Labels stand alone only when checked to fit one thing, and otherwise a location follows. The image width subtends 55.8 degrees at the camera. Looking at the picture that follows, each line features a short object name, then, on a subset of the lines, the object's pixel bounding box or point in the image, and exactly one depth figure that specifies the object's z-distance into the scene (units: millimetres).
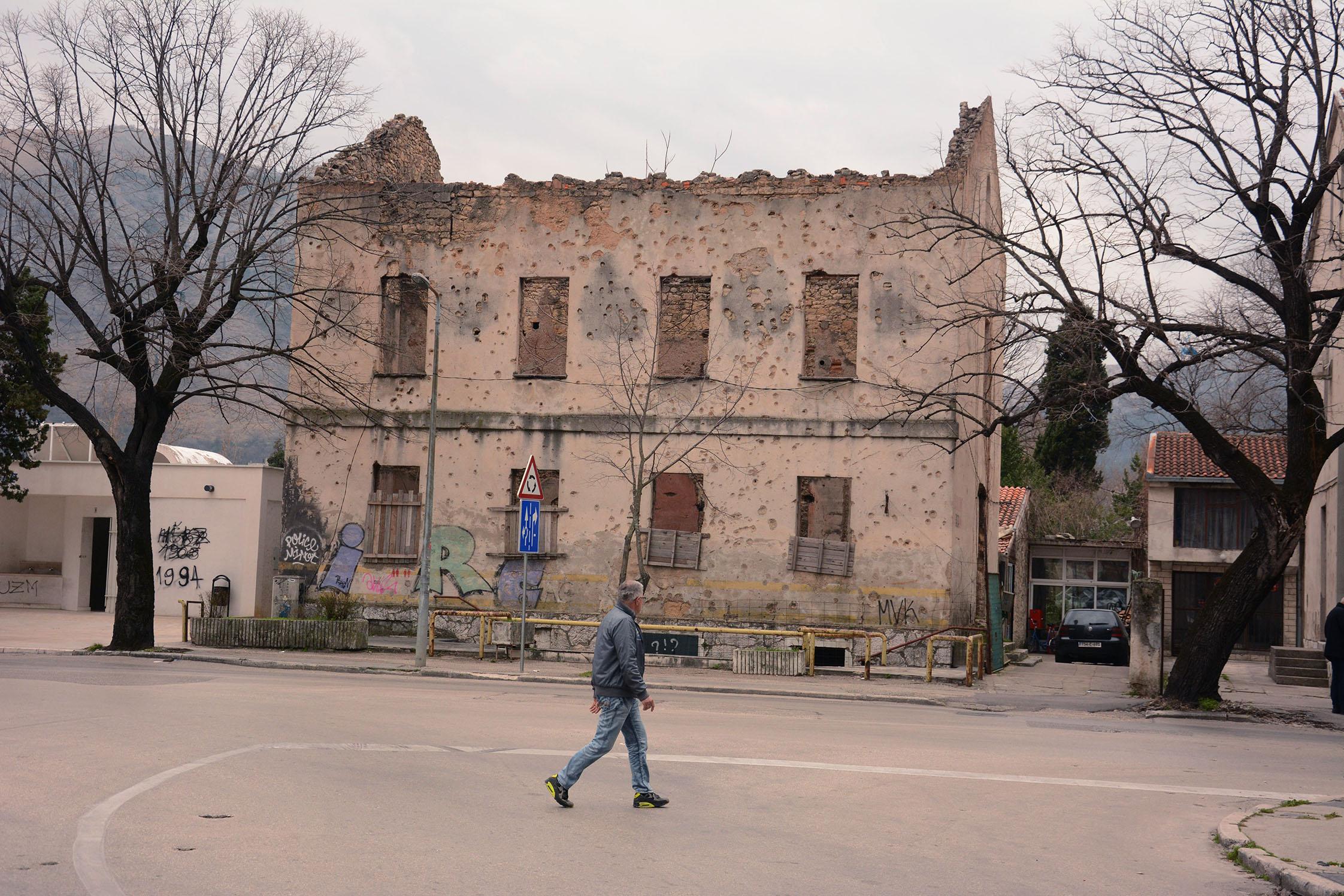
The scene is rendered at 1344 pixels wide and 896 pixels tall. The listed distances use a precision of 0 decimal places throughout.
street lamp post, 21570
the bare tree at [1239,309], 17422
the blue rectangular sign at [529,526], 21031
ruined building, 24844
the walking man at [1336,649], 18141
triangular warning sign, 20906
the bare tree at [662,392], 25531
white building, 35094
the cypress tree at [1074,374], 17734
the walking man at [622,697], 8961
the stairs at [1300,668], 25031
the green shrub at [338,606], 25609
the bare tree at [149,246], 22312
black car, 34031
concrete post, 20516
